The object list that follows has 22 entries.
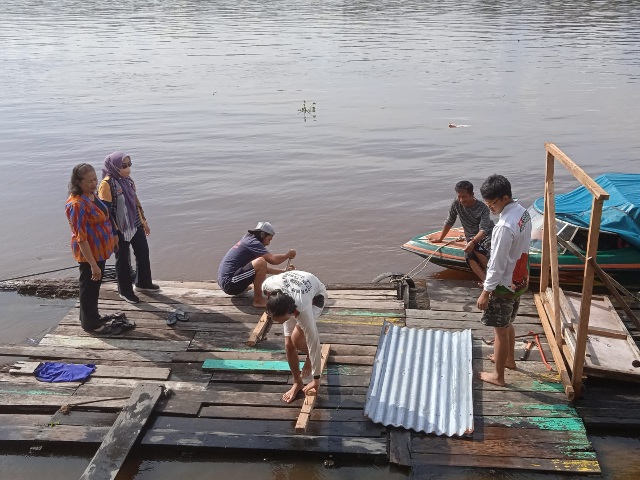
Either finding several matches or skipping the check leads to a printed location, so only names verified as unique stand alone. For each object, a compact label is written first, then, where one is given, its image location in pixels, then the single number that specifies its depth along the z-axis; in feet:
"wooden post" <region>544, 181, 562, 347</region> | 20.59
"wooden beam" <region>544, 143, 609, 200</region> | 17.09
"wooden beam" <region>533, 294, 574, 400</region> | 18.79
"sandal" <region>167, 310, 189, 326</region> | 23.54
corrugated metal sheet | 17.80
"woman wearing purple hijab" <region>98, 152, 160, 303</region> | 23.11
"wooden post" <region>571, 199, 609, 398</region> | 17.19
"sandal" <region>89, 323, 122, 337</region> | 22.70
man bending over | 16.22
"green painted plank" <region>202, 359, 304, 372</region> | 20.40
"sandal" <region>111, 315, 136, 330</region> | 22.91
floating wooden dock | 17.10
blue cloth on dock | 20.04
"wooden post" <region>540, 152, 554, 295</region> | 22.27
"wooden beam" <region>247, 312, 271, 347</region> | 21.89
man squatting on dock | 24.13
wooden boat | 28.58
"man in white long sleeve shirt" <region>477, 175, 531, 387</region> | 17.43
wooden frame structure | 17.66
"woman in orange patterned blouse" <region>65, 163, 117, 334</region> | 20.85
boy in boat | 26.35
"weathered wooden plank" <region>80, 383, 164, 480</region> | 16.34
